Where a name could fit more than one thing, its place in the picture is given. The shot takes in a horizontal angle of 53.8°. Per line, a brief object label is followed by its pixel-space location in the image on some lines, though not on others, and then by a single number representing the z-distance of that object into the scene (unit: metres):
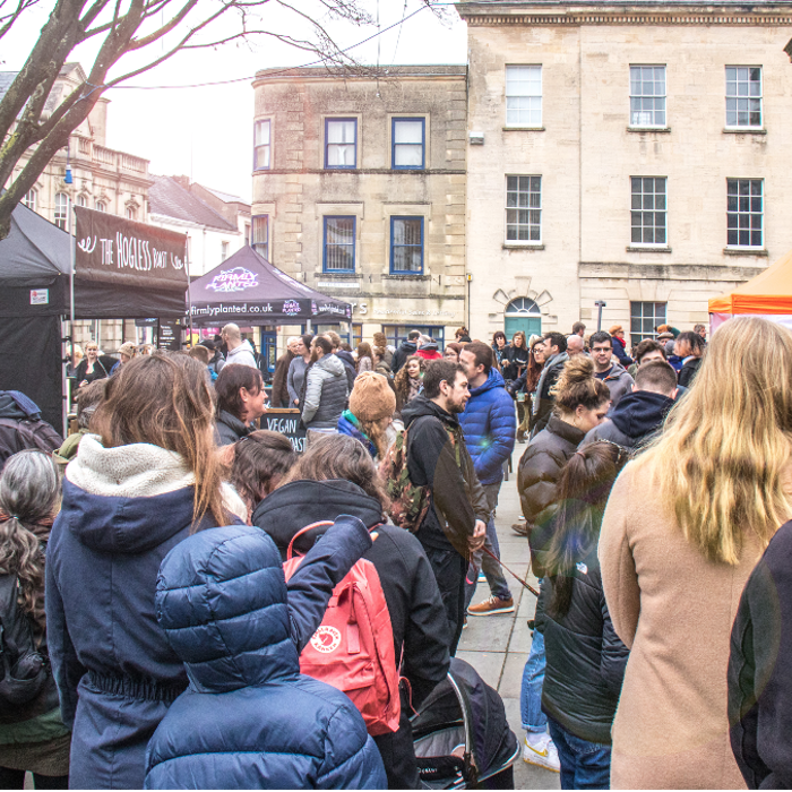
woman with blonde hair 1.92
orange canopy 7.57
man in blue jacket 6.04
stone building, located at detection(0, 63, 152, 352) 32.59
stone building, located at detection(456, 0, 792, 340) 24.67
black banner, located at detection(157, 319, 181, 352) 10.55
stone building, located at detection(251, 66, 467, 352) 25.53
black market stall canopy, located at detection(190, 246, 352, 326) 14.50
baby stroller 2.62
